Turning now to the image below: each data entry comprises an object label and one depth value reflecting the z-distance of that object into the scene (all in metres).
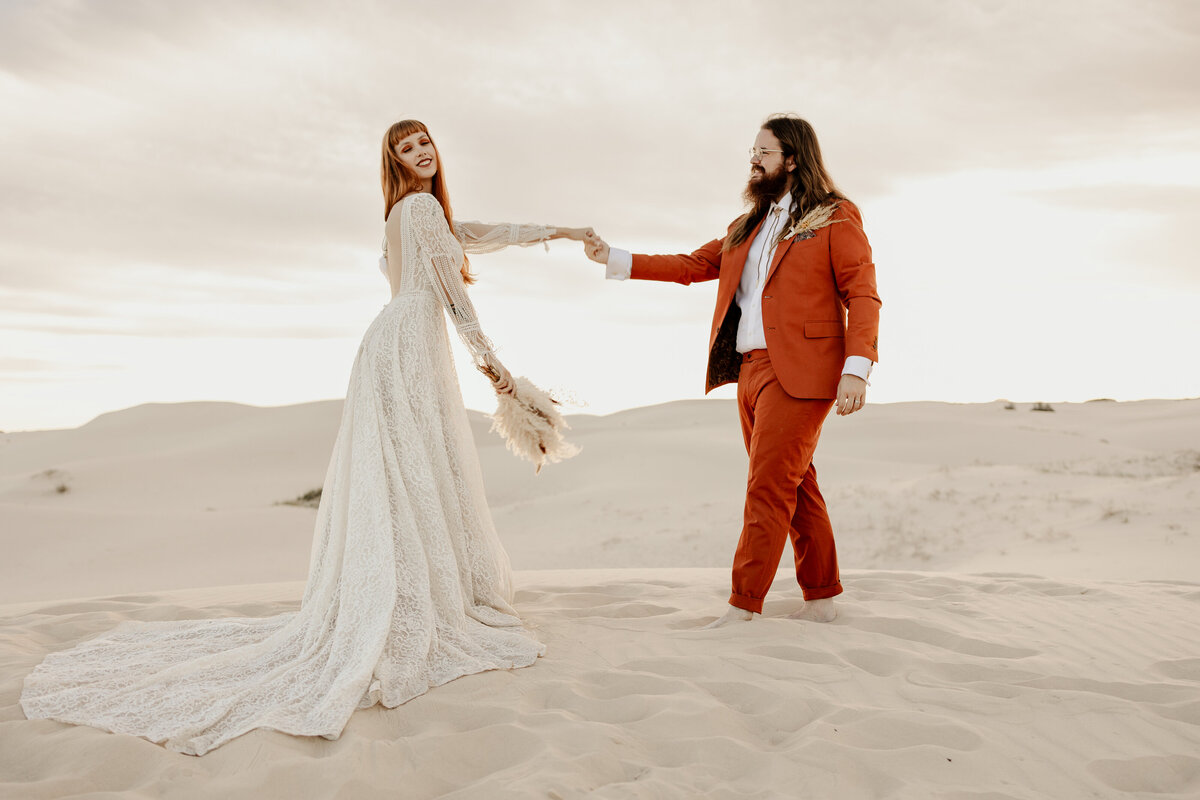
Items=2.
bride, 3.30
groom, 4.41
